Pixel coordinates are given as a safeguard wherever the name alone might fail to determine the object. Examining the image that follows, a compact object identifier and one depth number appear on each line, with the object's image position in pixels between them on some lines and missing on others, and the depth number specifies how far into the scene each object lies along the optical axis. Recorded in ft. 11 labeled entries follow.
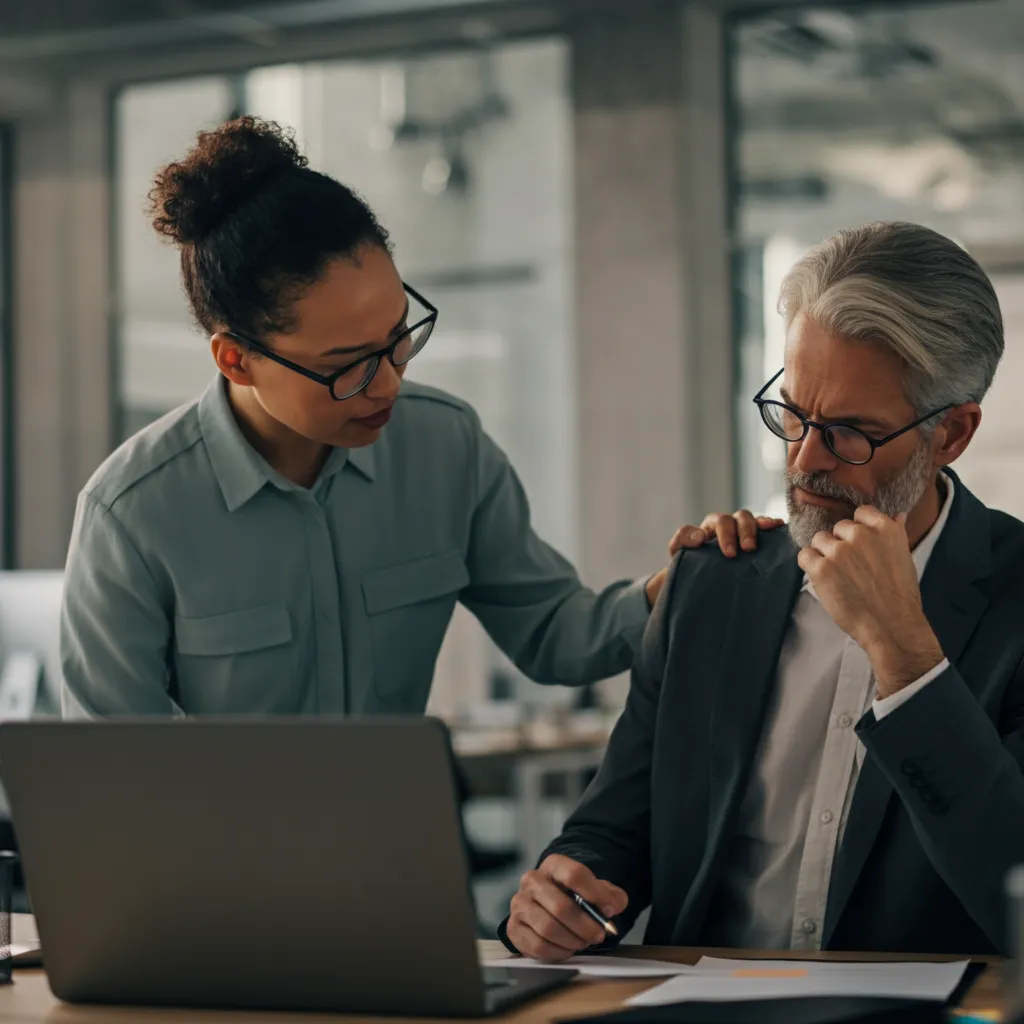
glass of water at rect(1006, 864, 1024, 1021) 6.27
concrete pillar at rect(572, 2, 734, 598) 24.57
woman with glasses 8.83
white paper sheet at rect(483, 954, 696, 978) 7.44
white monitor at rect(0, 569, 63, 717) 11.04
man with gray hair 7.87
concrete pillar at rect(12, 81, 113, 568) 28.12
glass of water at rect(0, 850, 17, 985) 7.59
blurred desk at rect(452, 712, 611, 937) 21.73
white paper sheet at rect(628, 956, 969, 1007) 7.04
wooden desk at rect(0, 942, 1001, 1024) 7.03
